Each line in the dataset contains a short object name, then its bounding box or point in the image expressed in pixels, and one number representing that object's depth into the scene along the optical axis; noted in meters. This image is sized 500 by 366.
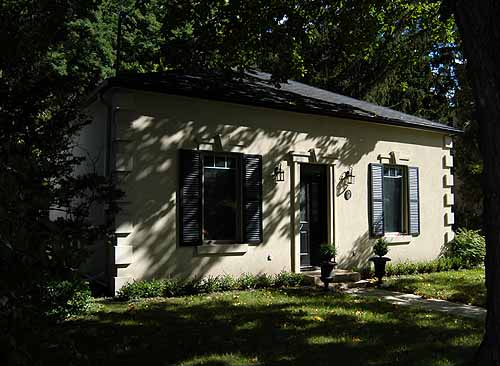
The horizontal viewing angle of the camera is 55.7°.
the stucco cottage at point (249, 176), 8.75
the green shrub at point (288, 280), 9.90
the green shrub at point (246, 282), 9.41
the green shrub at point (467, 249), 13.47
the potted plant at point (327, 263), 9.39
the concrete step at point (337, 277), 10.12
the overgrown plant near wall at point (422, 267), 11.60
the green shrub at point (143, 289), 8.21
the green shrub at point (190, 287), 8.74
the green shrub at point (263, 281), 9.63
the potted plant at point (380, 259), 10.45
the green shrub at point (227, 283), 9.20
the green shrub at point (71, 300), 3.31
